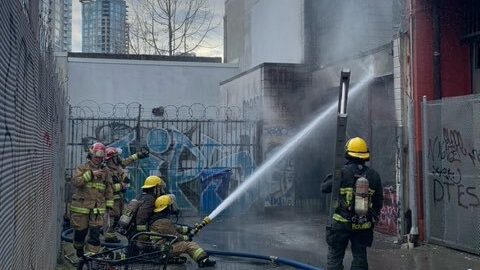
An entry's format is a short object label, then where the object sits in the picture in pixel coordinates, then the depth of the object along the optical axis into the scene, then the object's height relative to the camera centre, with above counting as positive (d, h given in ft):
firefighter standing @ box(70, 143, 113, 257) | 27.07 -2.41
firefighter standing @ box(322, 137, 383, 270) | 21.25 -2.28
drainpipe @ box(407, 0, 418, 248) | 32.40 -0.42
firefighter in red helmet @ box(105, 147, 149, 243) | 34.30 -1.77
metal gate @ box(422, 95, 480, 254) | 28.73 -1.01
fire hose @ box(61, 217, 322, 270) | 25.68 -5.29
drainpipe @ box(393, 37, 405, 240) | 33.47 +1.25
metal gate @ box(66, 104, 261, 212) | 48.44 -0.38
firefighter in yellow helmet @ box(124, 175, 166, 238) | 24.75 -2.45
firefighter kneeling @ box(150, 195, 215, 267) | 24.47 -3.48
